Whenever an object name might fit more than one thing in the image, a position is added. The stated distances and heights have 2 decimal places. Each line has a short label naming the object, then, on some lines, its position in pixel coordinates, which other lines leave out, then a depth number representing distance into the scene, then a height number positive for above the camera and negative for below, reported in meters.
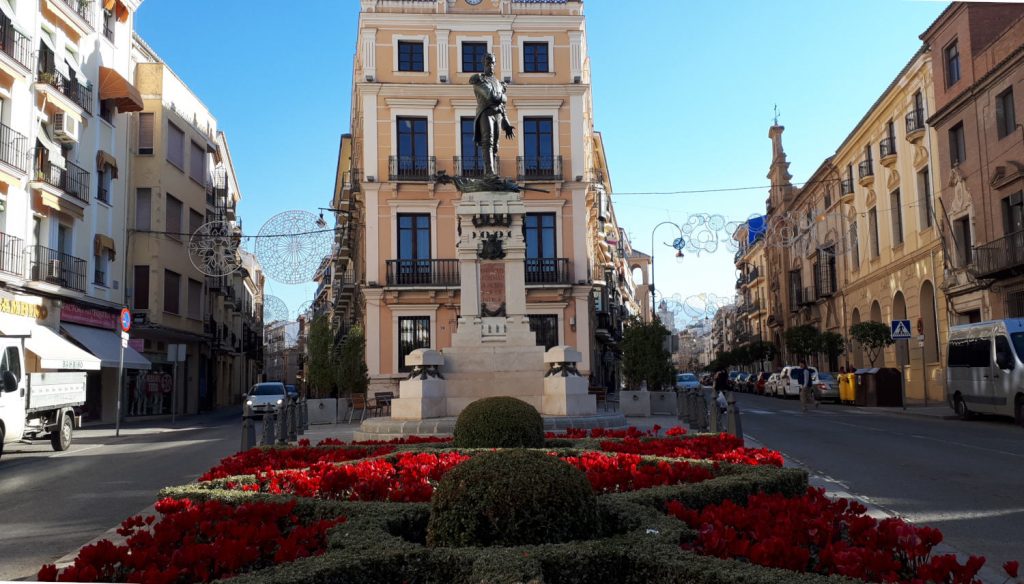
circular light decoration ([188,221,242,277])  28.14 +4.97
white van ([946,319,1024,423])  20.03 +0.01
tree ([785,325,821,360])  44.50 +1.74
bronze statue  18.70 +6.10
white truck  14.73 -0.23
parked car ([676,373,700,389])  43.40 -0.26
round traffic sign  22.88 +1.83
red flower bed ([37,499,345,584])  4.16 -0.89
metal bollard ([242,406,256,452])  11.75 -0.68
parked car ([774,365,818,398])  42.18 -0.67
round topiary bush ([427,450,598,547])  4.61 -0.71
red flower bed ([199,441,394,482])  8.56 -0.87
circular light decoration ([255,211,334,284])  22.47 +4.01
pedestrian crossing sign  26.86 +1.32
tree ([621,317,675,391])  28.47 +0.61
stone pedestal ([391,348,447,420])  16.25 -0.21
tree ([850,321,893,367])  33.94 +1.51
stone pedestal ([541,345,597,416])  16.34 -0.19
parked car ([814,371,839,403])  35.94 -0.68
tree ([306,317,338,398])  30.95 +0.89
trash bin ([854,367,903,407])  31.19 -0.63
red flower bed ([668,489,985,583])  3.91 -0.89
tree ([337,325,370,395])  29.45 +0.50
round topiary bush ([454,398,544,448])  10.41 -0.60
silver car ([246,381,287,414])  27.16 -0.41
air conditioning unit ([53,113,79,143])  28.05 +8.79
